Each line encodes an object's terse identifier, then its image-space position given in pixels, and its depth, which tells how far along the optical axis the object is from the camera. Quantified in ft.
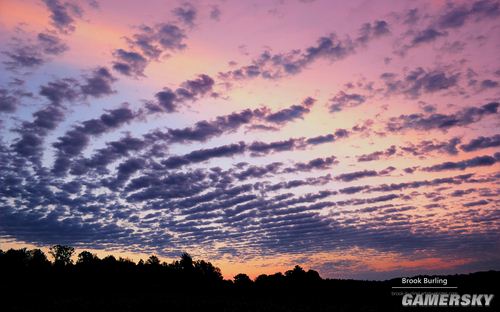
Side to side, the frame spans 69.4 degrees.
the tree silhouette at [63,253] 516.12
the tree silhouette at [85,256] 529.86
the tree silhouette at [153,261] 529.49
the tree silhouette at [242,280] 474.57
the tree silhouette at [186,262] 523.70
